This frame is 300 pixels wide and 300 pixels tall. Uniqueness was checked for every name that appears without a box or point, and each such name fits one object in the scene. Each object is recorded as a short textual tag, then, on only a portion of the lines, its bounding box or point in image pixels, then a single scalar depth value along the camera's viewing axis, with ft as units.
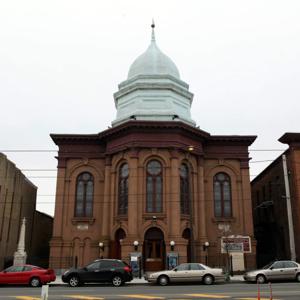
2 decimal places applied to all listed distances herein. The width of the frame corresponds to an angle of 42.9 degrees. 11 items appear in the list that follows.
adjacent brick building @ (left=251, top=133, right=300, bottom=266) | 105.40
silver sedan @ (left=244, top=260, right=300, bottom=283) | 73.72
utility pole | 98.36
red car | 70.08
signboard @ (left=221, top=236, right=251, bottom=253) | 89.40
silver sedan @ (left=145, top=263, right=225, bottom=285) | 70.13
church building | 96.48
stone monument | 97.04
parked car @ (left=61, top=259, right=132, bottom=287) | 69.46
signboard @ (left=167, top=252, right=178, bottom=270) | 91.09
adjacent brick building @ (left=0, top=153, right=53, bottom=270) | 105.09
